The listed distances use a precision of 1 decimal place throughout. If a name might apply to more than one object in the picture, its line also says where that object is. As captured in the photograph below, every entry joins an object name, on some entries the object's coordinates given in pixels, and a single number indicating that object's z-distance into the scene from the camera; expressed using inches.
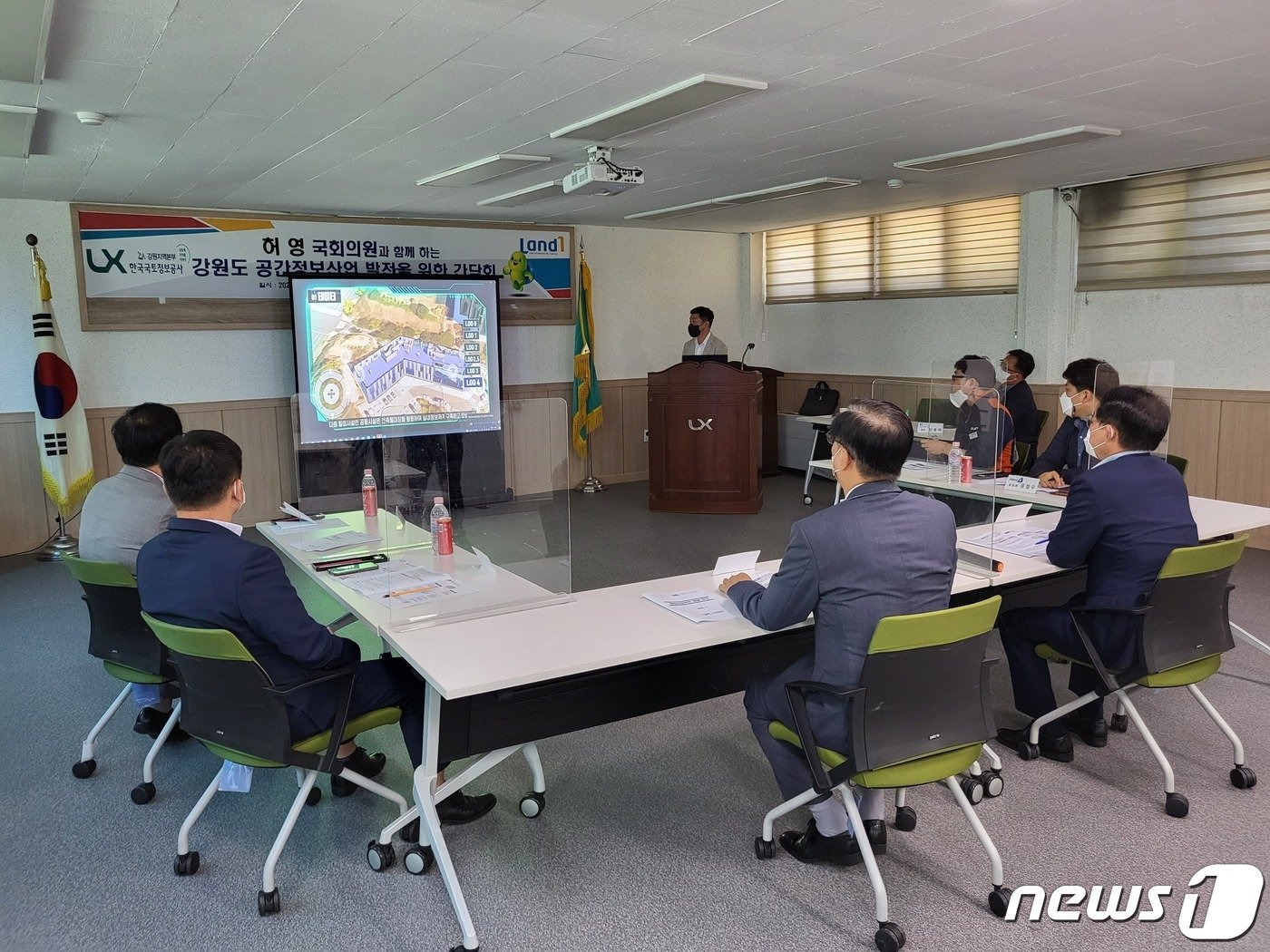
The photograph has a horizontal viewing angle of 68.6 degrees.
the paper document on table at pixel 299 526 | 159.5
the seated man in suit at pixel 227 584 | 95.5
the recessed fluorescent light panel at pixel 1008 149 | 195.9
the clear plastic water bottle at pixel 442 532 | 131.7
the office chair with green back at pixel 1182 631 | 116.3
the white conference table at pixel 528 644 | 93.1
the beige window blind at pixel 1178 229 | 240.7
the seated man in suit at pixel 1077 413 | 180.7
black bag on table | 363.3
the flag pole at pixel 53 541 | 255.8
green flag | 349.7
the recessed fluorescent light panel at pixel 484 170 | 216.1
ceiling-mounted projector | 198.1
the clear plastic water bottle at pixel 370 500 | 164.1
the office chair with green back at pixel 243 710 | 92.9
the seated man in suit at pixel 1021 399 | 259.6
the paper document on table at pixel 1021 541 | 140.3
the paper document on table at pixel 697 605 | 109.3
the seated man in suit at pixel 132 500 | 132.3
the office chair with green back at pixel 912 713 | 90.3
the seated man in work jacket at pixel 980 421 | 157.2
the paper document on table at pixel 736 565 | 122.1
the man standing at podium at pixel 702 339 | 319.3
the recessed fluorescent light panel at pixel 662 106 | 153.2
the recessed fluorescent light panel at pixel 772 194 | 261.1
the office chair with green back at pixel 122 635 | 120.0
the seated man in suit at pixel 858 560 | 94.2
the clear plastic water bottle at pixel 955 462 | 151.6
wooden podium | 305.0
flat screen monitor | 299.3
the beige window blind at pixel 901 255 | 308.3
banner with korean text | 275.0
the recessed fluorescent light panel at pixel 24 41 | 110.7
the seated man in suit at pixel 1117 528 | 122.9
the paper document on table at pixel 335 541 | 144.9
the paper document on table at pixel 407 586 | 112.9
